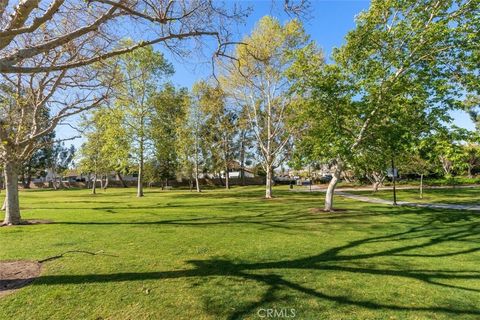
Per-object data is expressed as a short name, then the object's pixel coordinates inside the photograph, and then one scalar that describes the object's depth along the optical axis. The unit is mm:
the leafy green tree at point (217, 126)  36281
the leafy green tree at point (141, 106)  27234
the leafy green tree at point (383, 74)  11961
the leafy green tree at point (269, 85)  22703
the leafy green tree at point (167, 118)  29922
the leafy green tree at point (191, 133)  38062
